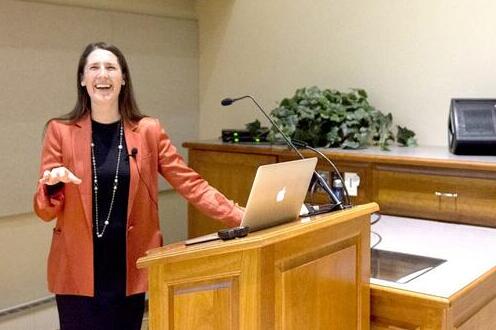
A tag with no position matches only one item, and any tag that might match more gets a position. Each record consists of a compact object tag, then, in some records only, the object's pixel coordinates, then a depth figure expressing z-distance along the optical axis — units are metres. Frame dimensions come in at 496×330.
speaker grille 2.90
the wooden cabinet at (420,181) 2.70
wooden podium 1.48
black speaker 2.87
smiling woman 2.28
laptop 1.60
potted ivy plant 3.25
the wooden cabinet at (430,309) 1.88
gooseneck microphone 1.97
